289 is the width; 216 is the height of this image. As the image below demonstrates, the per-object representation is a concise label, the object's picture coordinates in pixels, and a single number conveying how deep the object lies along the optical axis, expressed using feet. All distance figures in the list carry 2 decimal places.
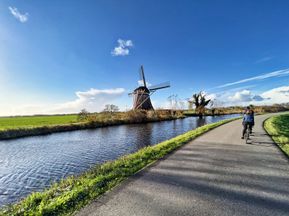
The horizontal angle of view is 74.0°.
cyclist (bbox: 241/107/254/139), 35.12
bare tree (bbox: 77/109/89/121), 112.98
